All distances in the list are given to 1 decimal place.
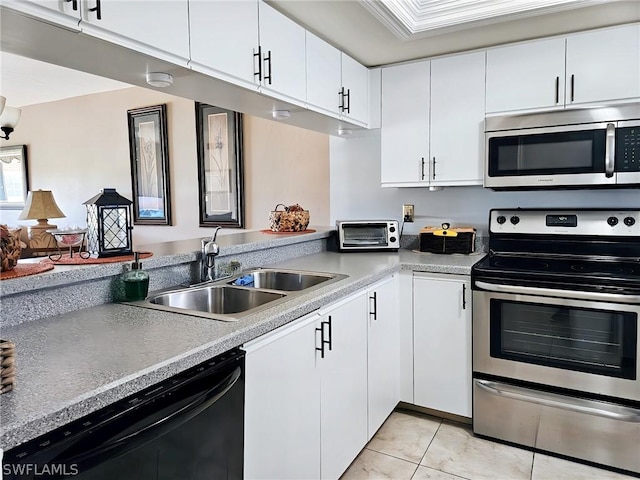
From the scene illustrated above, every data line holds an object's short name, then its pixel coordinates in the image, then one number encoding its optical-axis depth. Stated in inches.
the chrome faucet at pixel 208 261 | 76.5
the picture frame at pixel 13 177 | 245.9
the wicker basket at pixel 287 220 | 115.3
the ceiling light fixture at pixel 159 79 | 65.1
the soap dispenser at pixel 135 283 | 63.4
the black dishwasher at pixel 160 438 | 32.0
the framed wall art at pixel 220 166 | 167.2
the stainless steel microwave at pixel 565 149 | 88.4
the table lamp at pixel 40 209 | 185.9
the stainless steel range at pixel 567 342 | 80.9
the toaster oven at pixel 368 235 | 117.1
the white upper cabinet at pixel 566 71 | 89.4
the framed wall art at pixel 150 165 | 187.8
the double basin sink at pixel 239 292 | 68.0
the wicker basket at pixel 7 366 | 34.1
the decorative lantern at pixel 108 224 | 67.4
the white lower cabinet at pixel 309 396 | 55.5
